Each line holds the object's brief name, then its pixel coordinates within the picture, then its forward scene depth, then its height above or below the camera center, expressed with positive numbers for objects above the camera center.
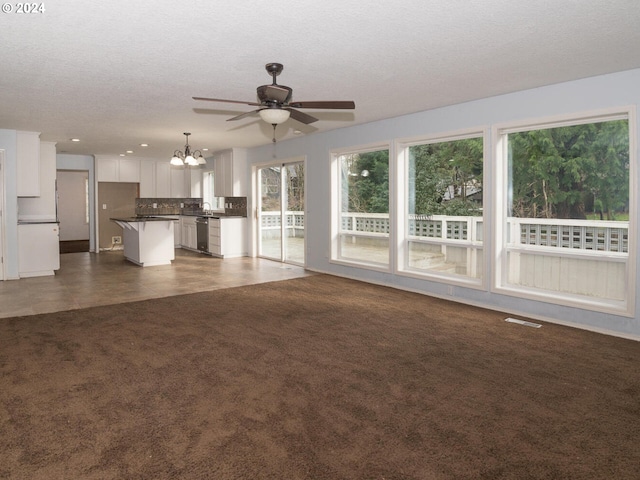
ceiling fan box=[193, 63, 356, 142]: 3.55 +1.05
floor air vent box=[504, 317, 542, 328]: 4.48 -1.01
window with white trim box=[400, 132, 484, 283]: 5.48 +0.25
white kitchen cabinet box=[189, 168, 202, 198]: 11.75 +1.26
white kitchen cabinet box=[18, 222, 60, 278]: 7.15 -0.31
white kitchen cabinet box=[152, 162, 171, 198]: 11.52 +1.30
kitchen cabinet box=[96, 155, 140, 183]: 10.68 +1.51
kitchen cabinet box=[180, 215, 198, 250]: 10.69 -0.08
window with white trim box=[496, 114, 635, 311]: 4.29 +0.14
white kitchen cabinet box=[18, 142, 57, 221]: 8.03 +0.61
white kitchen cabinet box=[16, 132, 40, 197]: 7.16 +1.11
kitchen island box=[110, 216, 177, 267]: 8.33 -0.20
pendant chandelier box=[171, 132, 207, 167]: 7.33 +1.17
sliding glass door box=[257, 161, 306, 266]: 8.46 +0.32
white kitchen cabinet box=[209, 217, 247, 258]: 9.43 -0.18
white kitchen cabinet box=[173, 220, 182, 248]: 11.42 -0.16
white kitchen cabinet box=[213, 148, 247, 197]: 9.62 +1.26
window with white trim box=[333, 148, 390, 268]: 6.70 +0.32
